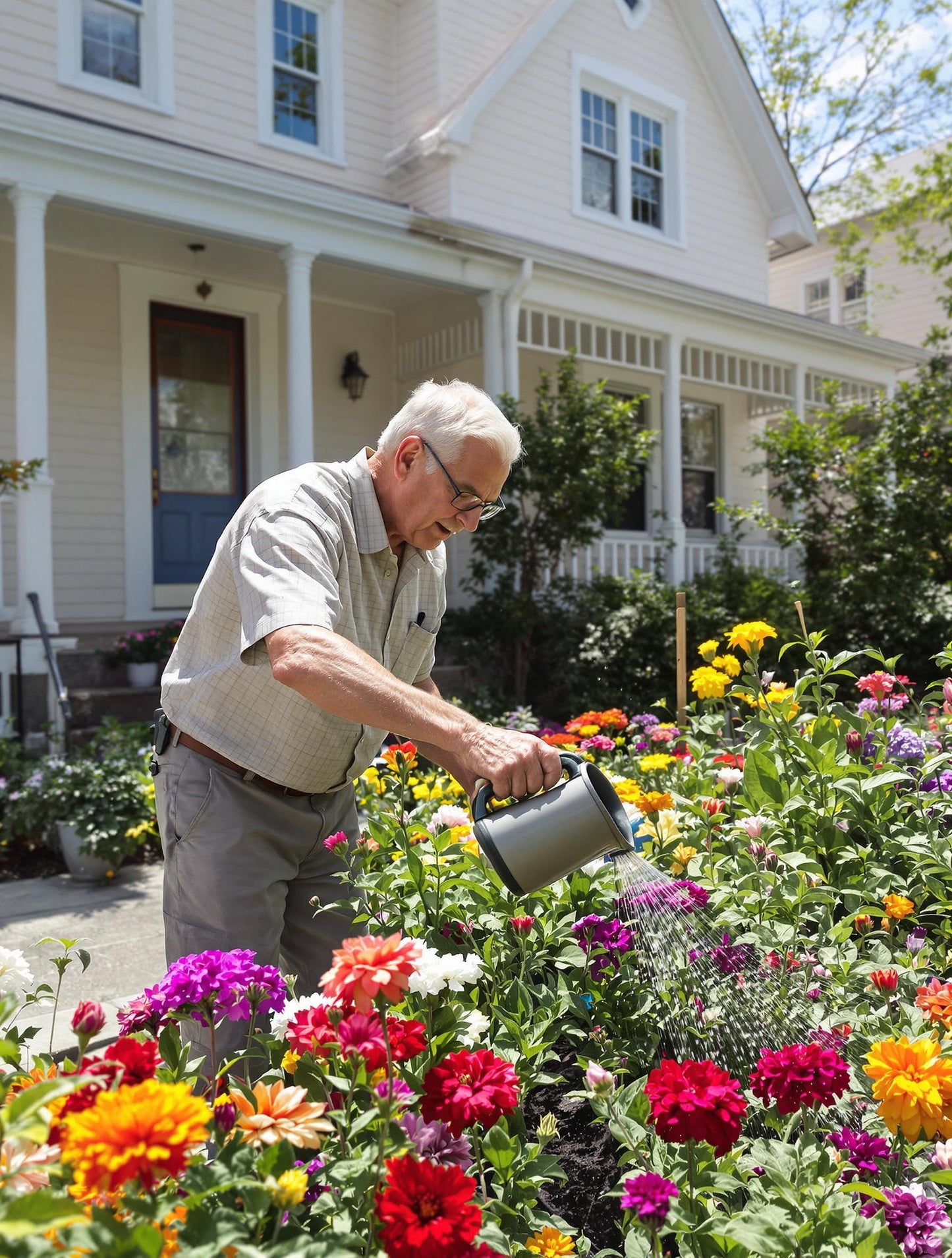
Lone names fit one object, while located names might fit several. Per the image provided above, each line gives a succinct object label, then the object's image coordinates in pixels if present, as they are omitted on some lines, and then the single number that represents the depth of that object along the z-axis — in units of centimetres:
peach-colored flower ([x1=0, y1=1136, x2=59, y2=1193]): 96
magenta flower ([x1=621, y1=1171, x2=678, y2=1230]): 99
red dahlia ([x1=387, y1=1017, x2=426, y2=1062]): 120
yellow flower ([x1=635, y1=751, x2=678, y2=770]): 284
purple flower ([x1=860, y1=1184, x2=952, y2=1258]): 122
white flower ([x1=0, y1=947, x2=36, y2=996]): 150
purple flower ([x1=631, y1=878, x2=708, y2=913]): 199
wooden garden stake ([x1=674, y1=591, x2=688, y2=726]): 364
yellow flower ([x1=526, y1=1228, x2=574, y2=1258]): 125
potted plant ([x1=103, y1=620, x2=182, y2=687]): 716
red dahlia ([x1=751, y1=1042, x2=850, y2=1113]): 120
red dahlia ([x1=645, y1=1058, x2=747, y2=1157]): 109
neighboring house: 1877
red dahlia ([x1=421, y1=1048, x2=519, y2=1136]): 117
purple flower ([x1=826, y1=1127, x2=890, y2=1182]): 131
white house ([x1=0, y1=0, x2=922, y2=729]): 737
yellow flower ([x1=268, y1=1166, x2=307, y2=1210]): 96
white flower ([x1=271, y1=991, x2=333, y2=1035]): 139
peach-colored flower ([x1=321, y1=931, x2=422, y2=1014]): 104
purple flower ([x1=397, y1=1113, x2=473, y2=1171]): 116
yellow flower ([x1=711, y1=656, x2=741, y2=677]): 289
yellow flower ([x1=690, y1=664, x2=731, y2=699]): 284
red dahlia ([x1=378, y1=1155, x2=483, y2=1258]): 94
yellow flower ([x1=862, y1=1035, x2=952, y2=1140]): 120
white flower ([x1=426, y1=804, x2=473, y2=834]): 221
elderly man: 207
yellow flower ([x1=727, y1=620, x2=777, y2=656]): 248
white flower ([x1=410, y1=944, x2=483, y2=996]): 140
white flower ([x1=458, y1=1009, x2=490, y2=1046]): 149
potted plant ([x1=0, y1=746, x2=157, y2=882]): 493
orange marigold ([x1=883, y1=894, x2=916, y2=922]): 184
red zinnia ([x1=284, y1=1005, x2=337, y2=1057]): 118
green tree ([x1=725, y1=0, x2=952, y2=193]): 1991
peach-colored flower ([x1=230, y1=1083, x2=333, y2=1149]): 102
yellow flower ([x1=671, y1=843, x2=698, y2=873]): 212
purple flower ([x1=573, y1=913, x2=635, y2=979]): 196
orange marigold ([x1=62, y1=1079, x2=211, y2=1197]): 84
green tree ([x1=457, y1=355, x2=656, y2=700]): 839
